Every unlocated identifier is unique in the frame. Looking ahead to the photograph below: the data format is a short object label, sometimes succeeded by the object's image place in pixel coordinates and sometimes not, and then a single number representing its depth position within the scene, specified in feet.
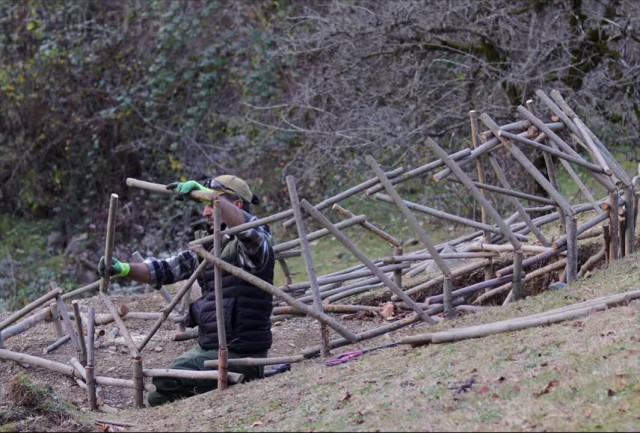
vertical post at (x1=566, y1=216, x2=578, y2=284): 47.78
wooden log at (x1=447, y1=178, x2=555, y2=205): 48.08
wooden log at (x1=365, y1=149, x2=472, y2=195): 46.01
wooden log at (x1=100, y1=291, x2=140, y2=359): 41.01
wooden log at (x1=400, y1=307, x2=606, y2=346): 38.88
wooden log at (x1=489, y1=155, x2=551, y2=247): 49.73
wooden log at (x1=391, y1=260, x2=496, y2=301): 50.57
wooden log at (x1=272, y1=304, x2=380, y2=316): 52.21
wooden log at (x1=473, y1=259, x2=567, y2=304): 49.67
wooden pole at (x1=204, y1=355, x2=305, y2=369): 40.32
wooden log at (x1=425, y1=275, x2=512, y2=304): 47.39
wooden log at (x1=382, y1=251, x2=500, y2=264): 51.14
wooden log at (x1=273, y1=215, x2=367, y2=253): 43.98
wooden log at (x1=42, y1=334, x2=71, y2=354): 50.06
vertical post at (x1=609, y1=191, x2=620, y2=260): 51.26
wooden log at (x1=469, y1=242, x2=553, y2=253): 50.60
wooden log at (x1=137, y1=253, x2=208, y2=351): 40.11
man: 40.73
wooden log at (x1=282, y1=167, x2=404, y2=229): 44.71
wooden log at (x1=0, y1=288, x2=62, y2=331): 46.39
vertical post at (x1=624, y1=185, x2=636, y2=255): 51.65
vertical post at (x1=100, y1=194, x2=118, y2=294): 39.60
